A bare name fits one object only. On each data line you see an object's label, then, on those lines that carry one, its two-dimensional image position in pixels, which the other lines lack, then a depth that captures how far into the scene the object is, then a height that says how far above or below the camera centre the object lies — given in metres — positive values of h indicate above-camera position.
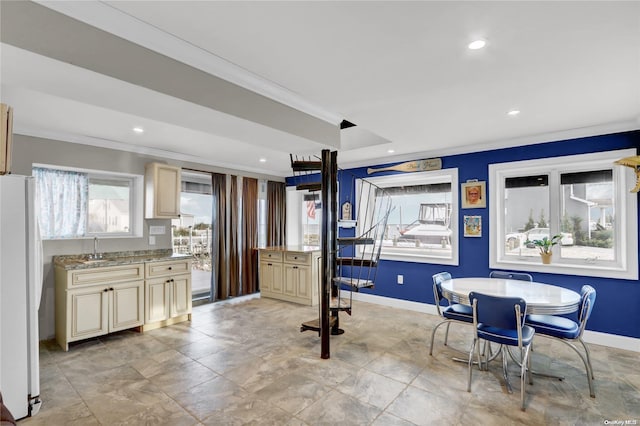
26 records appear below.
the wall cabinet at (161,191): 4.18 +0.35
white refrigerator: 2.04 -0.54
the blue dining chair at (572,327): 2.47 -0.91
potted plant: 3.71 -0.35
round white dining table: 2.34 -0.67
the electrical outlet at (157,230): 4.39 -0.19
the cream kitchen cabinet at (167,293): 3.79 -0.96
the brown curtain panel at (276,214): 6.10 +0.04
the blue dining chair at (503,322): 2.24 -0.80
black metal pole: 3.03 -0.40
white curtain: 3.56 +0.18
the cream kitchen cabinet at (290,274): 4.95 -0.95
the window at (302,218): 6.41 -0.04
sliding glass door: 5.18 -0.14
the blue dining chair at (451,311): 2.86 -0.90
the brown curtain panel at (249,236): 5.63 -0.36
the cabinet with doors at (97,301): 3.20 -0.91
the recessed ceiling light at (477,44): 1.81 +1.00
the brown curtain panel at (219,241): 5.18 -0.41
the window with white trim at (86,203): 3.59 +0.17
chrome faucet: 3.78 -0.42
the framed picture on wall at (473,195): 4.13 +0.28
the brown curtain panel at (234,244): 5.41 -0.48
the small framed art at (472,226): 4.16 -0.14
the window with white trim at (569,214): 3.37 +0.02
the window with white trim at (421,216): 4.50 +0.00
